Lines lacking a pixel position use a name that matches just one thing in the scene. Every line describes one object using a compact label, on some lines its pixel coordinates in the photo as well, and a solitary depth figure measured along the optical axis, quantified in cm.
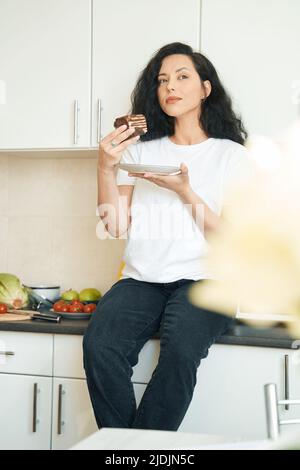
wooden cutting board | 237
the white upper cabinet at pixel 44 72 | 249
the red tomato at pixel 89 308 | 242
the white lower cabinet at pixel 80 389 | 202
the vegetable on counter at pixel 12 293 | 258
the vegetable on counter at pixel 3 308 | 248
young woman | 190
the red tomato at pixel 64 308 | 241
